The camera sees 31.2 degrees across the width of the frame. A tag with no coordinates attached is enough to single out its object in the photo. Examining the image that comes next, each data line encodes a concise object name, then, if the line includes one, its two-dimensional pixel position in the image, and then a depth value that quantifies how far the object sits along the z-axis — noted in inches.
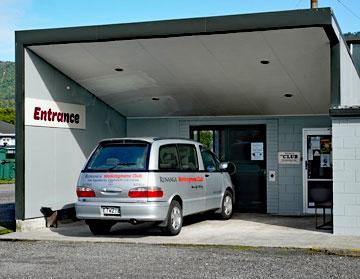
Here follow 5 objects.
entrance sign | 482.3
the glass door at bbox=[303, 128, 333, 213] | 578.9
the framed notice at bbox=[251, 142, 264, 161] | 608.7
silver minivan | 409.4
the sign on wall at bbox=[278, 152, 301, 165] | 588.0
